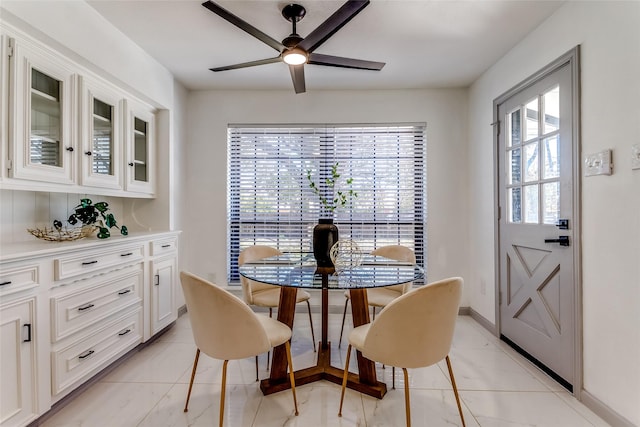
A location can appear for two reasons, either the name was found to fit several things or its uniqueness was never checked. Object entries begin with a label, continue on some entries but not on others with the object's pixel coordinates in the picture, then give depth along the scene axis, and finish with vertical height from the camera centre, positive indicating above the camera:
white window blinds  3.51 +0.38
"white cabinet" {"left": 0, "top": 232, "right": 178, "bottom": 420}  1.47 -0.61
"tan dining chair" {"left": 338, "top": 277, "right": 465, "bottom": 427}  1.41 -0.55
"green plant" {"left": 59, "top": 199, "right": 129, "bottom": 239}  2.17 -0.04
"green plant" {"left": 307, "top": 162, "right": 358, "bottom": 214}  3.51 +0.21
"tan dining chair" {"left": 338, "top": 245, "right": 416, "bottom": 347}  2.41 -0.64
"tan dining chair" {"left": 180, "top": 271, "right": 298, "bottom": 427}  1.50 -0.57
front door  1.99 -0.06
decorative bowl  1.92 -0.14
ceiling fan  1.63 +1.03
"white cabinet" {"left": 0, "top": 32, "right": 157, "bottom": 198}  1.66 +0.57
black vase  2.24 -0.20
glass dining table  1.77 -0.53
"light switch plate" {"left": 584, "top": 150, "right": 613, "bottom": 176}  1.69 +0.28
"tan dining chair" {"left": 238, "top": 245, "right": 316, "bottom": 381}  2.44 -0.68
